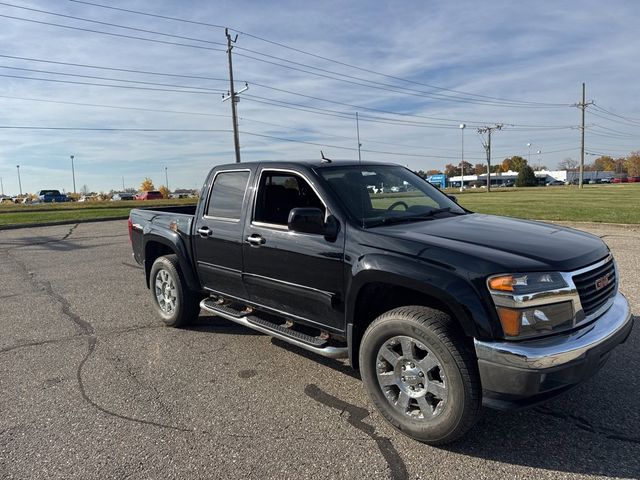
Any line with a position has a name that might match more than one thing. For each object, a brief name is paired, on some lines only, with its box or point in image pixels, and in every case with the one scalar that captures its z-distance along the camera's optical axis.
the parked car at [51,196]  70.38
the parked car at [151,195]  71.00
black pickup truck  2.80
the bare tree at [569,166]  161.31
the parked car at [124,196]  85.69
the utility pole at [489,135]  74.38
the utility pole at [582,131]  60.78
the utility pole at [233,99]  34.91
